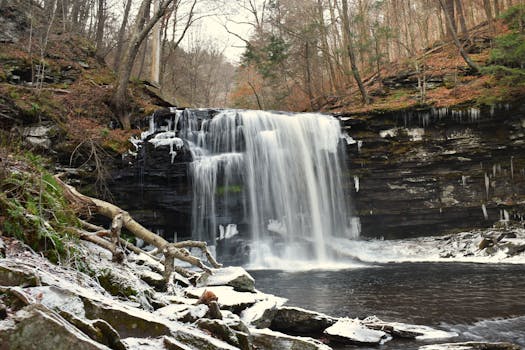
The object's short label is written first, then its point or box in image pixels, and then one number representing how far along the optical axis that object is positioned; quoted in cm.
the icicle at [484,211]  1582
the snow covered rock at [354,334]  529
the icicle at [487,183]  1586
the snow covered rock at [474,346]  476
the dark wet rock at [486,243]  1403
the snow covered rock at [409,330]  555
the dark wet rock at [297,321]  562
